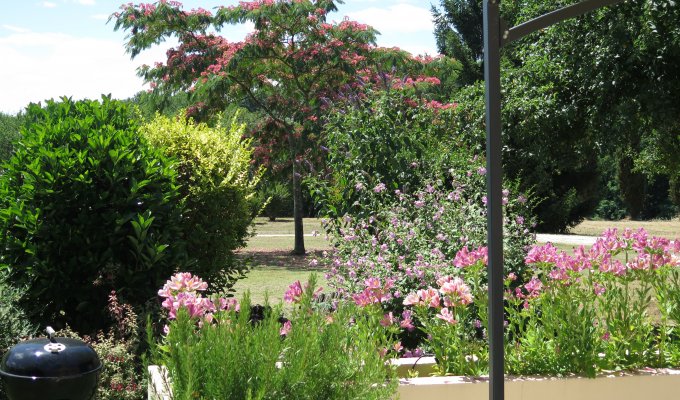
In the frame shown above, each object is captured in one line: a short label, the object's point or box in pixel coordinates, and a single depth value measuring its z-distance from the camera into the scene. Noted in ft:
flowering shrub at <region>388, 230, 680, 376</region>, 13.01
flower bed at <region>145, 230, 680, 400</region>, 9.42
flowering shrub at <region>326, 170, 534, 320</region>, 16.71
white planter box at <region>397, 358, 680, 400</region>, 12.16
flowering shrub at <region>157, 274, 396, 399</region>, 9.16
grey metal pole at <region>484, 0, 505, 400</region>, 9.86
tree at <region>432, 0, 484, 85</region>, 68.49
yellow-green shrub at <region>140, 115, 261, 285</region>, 20.47
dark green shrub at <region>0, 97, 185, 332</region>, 16.88
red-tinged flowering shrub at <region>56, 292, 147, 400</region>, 14.67
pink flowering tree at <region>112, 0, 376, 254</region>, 48.52
